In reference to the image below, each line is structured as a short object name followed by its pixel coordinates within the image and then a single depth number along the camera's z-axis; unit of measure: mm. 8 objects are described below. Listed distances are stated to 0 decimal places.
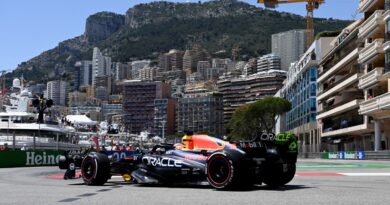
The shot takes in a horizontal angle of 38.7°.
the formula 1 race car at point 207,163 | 11188
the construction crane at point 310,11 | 108406
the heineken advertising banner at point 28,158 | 33875
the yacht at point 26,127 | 47781
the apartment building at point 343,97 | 69688
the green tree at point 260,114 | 115562
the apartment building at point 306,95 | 95188
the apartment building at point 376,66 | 53438
